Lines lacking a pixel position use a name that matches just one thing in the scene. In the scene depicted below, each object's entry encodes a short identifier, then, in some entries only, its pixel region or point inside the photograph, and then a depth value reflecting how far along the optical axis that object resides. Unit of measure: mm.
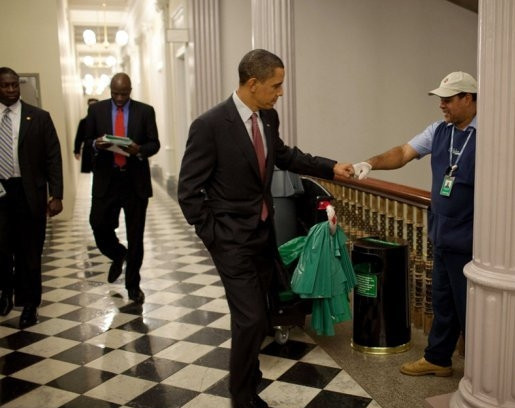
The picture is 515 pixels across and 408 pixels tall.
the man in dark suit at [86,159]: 4711
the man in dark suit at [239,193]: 2656
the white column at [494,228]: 2191
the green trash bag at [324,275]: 3514
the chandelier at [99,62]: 13883
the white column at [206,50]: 8609
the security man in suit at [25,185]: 4234
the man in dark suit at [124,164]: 4648
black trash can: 3645
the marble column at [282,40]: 5496
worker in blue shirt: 2893
